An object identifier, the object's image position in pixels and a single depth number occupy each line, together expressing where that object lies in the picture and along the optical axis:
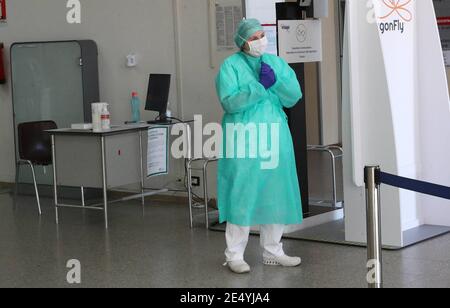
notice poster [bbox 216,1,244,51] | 7.58
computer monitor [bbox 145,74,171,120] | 7.66
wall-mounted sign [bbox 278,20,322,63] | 6.41
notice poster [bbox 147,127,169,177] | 7.73
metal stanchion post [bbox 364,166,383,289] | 3.92
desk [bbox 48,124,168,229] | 7.10
